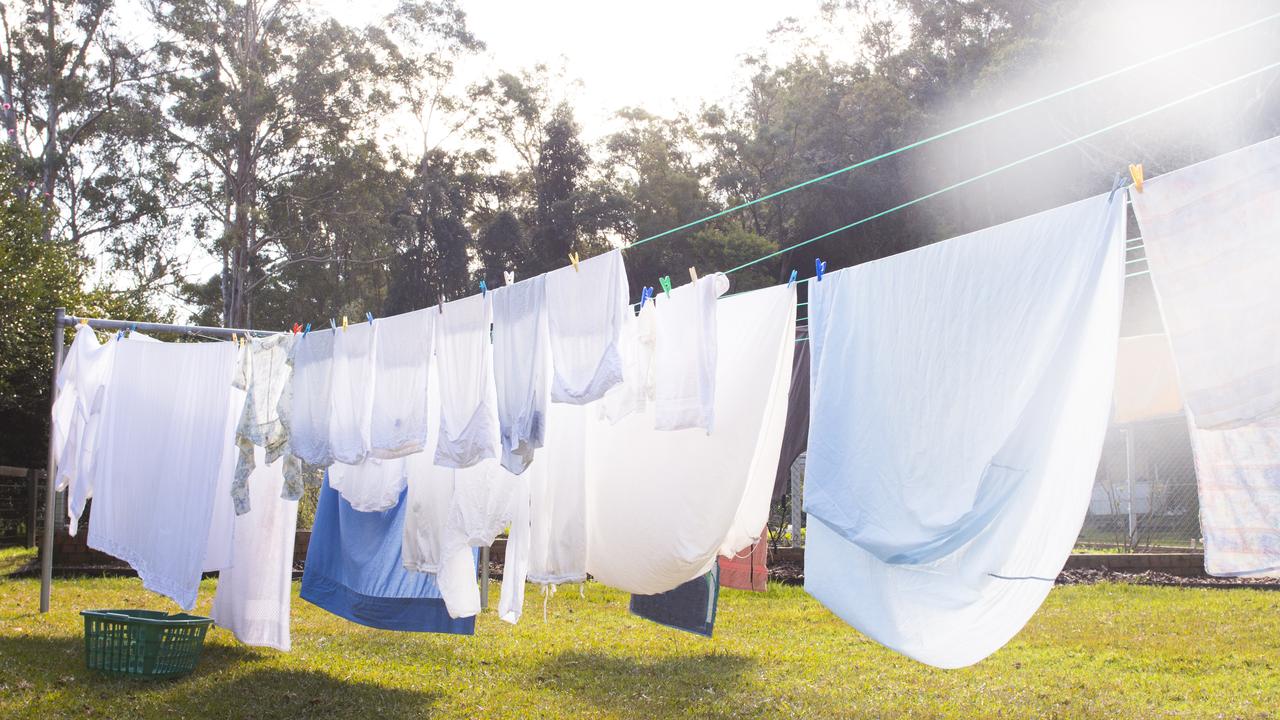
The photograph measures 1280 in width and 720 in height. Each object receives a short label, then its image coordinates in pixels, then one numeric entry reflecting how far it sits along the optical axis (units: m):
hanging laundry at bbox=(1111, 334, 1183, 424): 5.61
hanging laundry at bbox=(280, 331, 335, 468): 4.90
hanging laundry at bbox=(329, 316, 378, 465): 4.75
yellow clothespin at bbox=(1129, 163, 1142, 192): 2.58
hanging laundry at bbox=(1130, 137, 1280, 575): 2.41
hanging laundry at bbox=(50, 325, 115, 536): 6.22
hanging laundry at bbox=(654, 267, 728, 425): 3.52
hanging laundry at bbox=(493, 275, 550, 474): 3.93
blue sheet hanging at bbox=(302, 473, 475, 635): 4.92
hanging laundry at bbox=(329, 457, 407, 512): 4.79
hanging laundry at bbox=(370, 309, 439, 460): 4.49
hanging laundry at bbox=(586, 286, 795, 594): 3.63
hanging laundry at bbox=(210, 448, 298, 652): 5.38
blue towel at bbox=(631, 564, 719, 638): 4.37
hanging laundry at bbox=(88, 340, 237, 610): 5.38
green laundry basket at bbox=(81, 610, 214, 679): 5.29
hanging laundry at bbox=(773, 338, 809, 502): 4.62
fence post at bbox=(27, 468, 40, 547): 11.88
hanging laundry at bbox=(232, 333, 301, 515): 5.10
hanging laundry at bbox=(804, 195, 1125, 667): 2.78
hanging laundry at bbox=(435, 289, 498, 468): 4.11
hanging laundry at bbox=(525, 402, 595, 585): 4.07
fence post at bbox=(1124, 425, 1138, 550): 10.09
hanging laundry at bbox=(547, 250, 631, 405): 3.69
